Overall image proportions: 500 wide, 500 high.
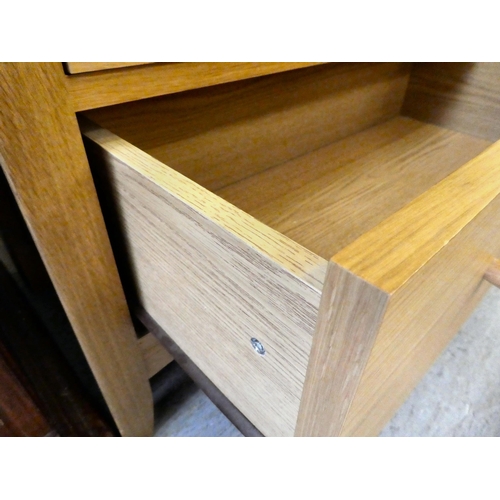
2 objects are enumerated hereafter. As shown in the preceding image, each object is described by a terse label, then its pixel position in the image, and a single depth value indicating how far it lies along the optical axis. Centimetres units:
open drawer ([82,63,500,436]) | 19
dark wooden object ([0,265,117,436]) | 52
